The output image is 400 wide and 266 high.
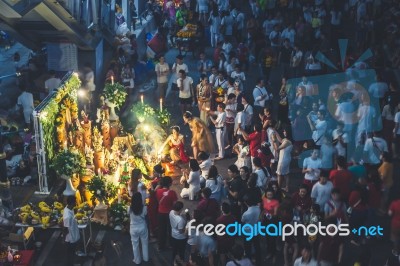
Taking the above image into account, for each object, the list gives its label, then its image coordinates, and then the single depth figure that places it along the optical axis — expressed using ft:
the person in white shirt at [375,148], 46.85
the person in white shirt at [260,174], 43.01
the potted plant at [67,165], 46.03
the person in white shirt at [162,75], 65.36
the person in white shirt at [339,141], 46.70
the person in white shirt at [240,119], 52.54
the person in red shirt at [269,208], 38.86
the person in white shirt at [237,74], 61.82
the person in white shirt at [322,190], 40.68
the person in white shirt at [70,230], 39.29
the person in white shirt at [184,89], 61.90
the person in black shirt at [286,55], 71.67
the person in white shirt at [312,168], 43.98
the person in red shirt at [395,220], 38.44
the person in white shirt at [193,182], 44.80
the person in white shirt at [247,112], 53.16
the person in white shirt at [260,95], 57.88
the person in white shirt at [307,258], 33.63
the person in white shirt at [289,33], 73.87
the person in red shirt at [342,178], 42.06
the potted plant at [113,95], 58.85
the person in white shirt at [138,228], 38.65
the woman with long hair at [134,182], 44.57
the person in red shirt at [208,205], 38.81
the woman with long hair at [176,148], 53.21
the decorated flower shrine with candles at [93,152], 45.03
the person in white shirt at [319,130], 48.65
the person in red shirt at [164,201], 40.37
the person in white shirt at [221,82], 60.34
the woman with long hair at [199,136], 53.06
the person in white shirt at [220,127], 53.88
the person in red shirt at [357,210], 39.42
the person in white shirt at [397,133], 51.55
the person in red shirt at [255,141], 48.32
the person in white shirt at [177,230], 38.06
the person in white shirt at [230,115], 54.29
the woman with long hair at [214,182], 42.55
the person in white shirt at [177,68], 63.77
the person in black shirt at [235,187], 41.70
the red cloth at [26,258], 39.70
